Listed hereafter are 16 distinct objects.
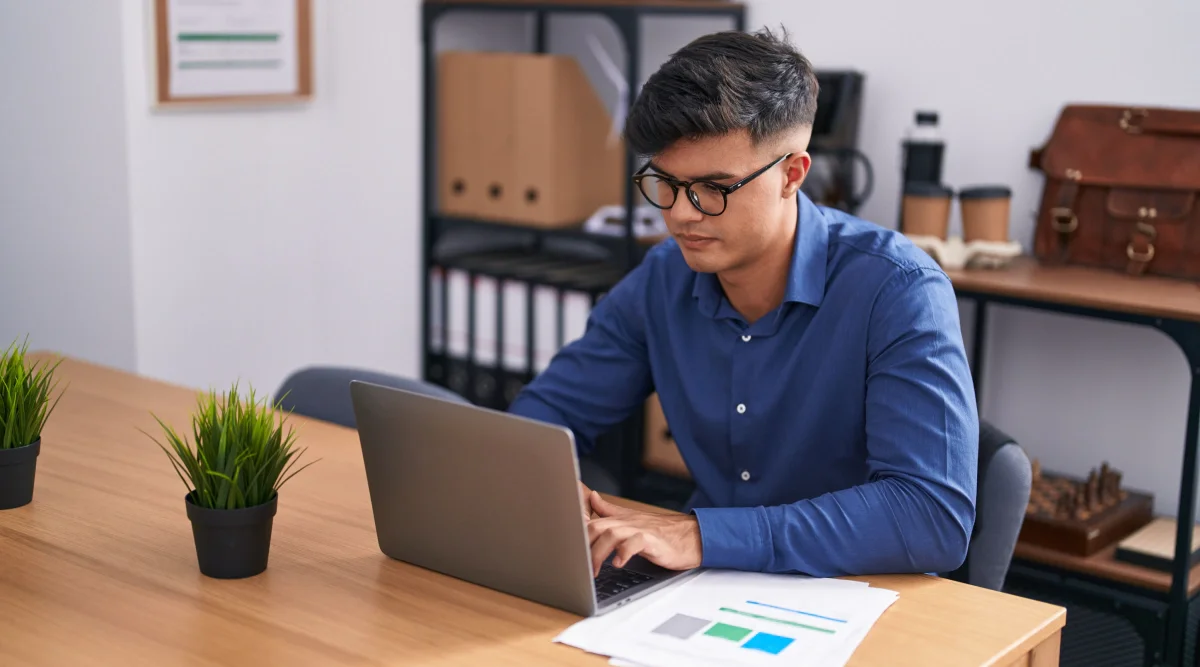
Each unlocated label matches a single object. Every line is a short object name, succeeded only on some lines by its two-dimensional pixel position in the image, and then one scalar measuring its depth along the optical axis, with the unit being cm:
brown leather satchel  253
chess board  252
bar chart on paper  117
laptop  122
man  140
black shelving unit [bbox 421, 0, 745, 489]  312
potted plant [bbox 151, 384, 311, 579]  134
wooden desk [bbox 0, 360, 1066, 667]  119
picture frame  308
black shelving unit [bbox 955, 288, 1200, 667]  230
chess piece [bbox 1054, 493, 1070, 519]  256
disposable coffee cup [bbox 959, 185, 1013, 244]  267
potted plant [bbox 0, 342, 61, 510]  157
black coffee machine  293
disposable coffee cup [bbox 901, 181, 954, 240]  273
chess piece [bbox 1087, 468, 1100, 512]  258
